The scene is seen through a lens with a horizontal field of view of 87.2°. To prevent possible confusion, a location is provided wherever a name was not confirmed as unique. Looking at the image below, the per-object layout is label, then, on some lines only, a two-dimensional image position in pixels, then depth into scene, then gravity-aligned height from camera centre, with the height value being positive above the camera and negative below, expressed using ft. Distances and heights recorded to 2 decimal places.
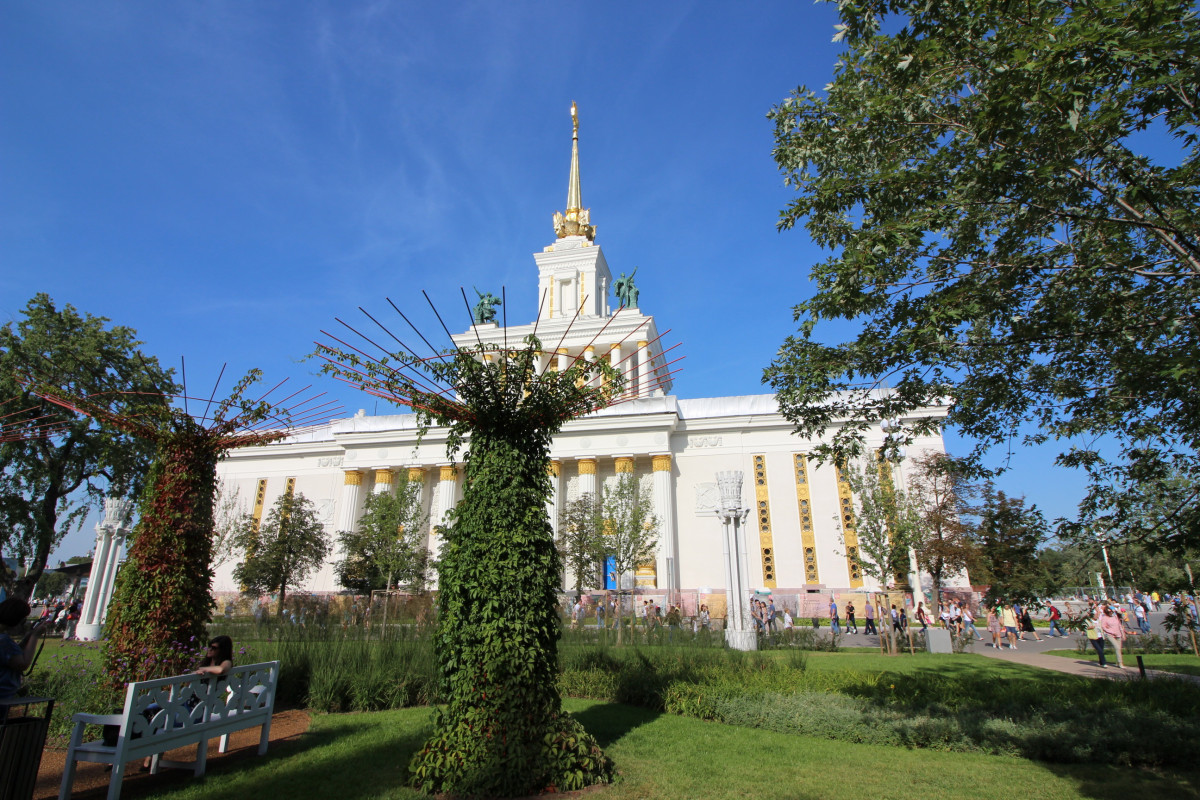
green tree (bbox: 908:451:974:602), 88.69 +9.11
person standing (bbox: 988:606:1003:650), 65.05 -3.49
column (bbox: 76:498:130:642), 71.15 +4.12
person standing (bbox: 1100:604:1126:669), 46.39 -2.38
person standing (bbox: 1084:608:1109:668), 48.62 -3.18
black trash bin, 14.38 -3.45
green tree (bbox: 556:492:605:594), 92.32 +7.76
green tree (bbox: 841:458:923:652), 79.87 +8.80
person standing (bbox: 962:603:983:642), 71.85 -3.15
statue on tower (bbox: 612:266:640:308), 152.05 +70.57
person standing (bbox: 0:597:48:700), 15.14 -1.27
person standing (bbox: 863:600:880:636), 84.74 -4.20
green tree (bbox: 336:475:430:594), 98.22 +6.89
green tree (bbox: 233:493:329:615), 96.12 +6.81
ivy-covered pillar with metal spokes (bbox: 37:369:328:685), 24.68 +1.82
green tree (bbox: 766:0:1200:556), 16.61 +11.60
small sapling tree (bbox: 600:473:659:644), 92.48 +9.72
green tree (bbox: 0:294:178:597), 68.08 +15.87
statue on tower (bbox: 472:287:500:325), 161.68 +72.05
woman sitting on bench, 21.14 -2.15
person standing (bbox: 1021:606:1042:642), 82.49 -4.15
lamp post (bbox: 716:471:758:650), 52.24 +2.61
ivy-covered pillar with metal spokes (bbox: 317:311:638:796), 18.75 +0.34
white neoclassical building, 116.78 +24.38
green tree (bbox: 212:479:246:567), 106.73 +13.83
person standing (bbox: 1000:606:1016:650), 68.69 -3.17
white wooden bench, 17.03 -3.66
